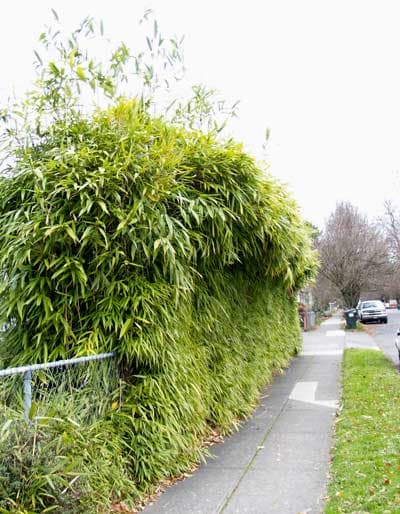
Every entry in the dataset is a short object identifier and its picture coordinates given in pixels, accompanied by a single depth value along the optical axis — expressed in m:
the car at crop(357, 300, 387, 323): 28.05
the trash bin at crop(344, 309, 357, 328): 23.73
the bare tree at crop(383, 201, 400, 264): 32.38
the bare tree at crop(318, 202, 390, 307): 28.73
